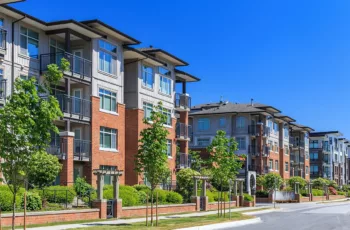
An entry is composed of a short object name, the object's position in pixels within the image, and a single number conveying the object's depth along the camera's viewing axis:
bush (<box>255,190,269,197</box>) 67.12
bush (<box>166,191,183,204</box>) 39.44
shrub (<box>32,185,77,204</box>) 29.38
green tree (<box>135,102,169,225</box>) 25.55
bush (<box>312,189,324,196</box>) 81.22
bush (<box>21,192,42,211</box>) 26.50
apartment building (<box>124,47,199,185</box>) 45.41
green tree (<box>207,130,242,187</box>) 32.66
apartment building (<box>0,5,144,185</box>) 34.16
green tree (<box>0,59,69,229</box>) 15.26
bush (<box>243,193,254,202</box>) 51.19
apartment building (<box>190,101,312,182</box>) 75.56
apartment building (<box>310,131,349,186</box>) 117.88
